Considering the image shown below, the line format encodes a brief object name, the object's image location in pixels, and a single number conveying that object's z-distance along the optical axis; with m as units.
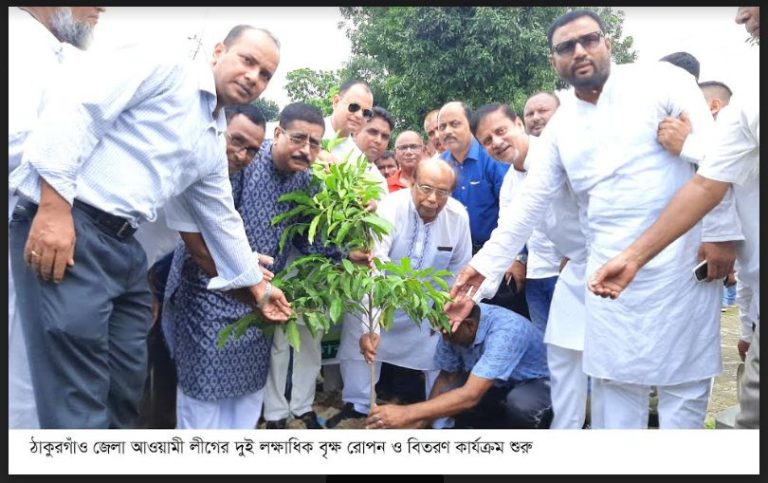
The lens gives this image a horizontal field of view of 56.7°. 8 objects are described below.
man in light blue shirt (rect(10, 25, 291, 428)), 2.09
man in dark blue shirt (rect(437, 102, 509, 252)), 3.35
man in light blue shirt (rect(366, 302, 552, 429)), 2.84
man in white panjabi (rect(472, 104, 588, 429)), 2.86
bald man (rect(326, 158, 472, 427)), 3.11
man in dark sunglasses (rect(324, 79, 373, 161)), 3.06
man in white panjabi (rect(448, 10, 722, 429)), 2.57
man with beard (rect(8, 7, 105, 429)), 2.25
